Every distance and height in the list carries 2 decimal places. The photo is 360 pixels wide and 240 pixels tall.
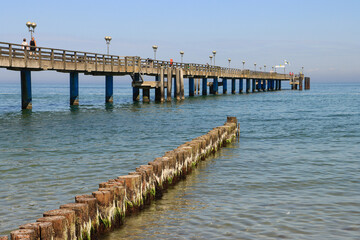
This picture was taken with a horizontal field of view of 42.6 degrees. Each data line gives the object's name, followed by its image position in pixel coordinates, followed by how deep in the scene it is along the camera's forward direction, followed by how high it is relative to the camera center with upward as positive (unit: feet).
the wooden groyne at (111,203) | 19.88 -6.53
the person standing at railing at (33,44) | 108.27 +8.60
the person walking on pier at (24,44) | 100.15 +8.43
